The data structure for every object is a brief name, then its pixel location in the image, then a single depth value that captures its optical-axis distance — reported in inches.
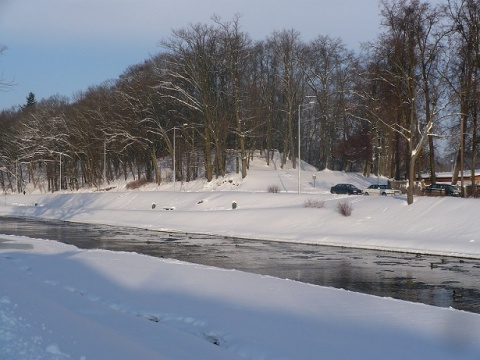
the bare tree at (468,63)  1775.3
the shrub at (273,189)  2372.0
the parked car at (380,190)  2278.9
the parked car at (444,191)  1878.4
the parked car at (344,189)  2576.3
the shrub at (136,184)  3240.7
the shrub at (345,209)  1604.3
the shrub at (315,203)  1747.0
